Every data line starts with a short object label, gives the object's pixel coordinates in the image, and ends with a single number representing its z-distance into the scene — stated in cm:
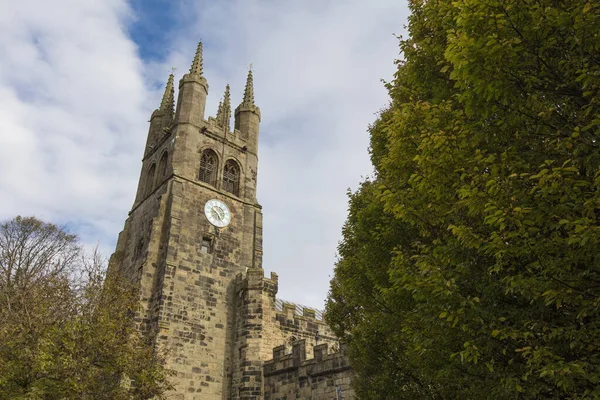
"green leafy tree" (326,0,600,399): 496
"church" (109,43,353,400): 1972
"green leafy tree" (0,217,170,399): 1222
